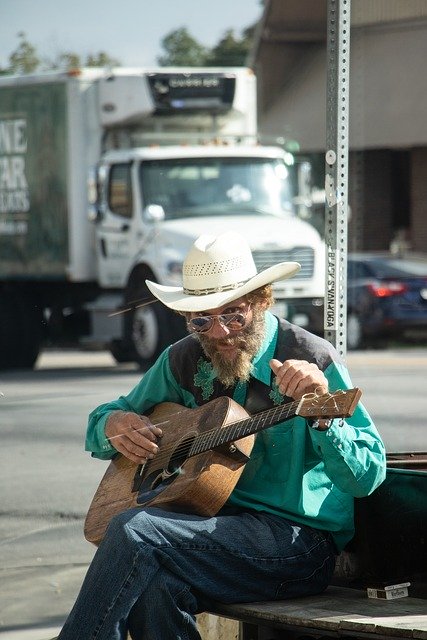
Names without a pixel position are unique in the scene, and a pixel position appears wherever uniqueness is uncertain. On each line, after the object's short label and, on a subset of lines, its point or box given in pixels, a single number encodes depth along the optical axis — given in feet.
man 19.07
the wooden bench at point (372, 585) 18.77
